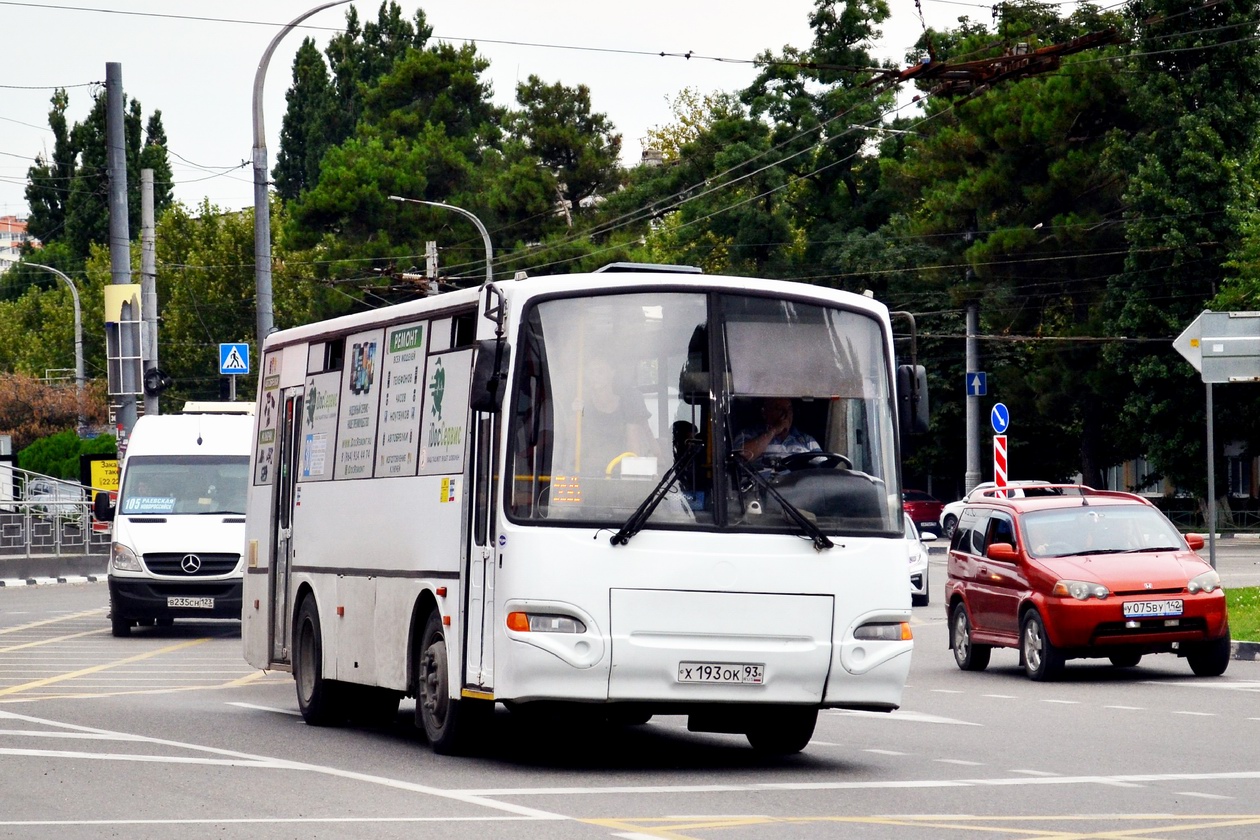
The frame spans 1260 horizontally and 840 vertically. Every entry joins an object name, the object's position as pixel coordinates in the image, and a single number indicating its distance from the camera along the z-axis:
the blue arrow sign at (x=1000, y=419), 46.41
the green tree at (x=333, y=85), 100.94
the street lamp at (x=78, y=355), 82.06
